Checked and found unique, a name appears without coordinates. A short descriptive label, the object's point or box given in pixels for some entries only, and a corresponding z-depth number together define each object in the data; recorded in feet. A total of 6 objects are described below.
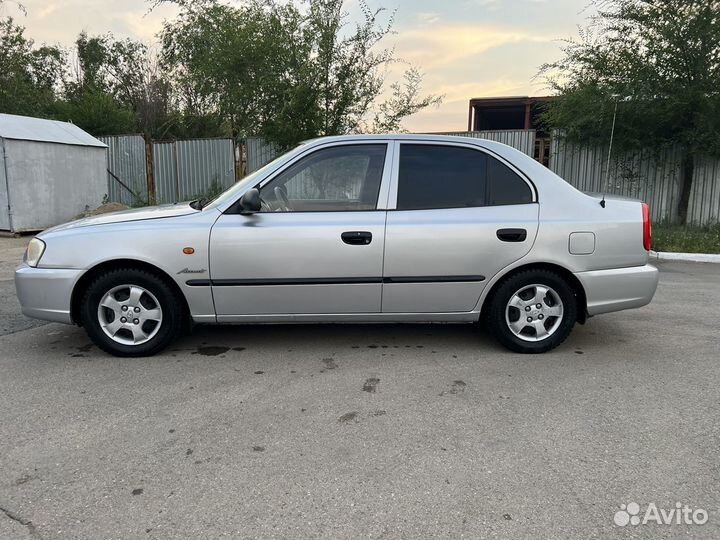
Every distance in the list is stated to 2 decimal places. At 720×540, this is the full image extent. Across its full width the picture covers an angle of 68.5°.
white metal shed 36.83
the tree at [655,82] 34.91
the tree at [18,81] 68.90
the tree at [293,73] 38.06
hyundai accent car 13.06
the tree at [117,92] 70.12
